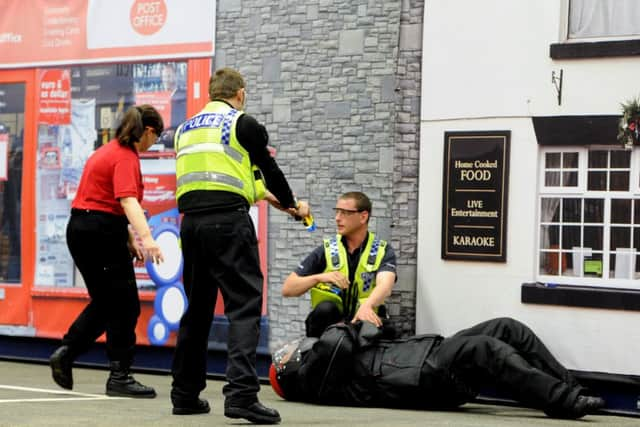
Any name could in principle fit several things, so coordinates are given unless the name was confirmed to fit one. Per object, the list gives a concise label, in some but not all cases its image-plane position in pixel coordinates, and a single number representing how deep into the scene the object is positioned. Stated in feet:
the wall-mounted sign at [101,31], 40.60
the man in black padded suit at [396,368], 30.09
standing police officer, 24.11
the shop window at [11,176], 44.09
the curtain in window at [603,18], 34.09
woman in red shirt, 29.91
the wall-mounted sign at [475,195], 35.14
